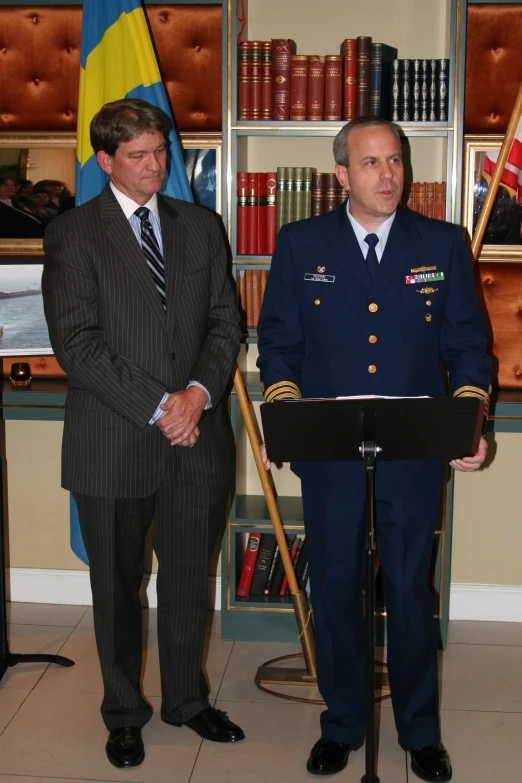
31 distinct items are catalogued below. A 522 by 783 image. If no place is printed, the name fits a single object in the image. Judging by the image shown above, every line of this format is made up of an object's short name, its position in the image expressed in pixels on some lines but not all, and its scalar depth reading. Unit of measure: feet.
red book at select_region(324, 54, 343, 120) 10.32
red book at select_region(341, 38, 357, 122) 10.30
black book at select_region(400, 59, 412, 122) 10.30
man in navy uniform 7.60
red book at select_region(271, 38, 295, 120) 10.36
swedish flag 9.79
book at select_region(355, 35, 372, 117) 10.25
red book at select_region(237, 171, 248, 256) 10.68
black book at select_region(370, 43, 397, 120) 10.25
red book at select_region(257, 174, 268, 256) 10.69
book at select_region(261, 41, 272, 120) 10.45
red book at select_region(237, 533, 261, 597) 11.34
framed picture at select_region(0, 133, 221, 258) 11.34
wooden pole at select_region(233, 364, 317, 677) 9.89
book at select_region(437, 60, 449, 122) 10.26
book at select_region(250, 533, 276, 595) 11.34
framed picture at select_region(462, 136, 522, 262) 11.05
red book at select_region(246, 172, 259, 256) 10.69
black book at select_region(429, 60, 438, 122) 10.27
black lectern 6.34
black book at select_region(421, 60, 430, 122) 10.28
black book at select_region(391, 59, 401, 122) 10.35
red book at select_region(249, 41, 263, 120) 10.42
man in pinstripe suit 7.79
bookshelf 10.48
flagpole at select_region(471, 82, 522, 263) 9.29
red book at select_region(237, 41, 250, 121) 10.43
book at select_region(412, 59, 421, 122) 10.30
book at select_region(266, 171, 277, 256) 10.68
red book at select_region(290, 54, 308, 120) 10.37
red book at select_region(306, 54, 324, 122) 10.34
